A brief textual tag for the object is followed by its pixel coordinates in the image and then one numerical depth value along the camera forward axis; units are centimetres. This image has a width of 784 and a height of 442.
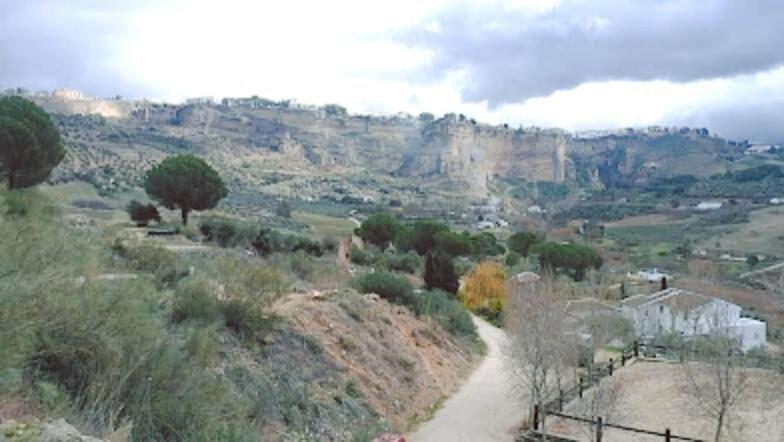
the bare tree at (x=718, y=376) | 1605
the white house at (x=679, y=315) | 3556
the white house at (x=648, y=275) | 5282
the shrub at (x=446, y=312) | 3098
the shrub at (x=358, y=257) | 4789
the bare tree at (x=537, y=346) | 1858
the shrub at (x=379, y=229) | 5422
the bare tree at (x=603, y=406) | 1745
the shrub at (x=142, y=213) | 4144
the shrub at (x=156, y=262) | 1889
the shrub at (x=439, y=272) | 3897
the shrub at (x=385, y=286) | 2966
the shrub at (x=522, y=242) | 5788
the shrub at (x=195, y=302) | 1509
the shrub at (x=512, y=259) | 5130
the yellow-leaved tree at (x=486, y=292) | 4081
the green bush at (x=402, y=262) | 4548
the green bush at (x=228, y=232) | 3812
